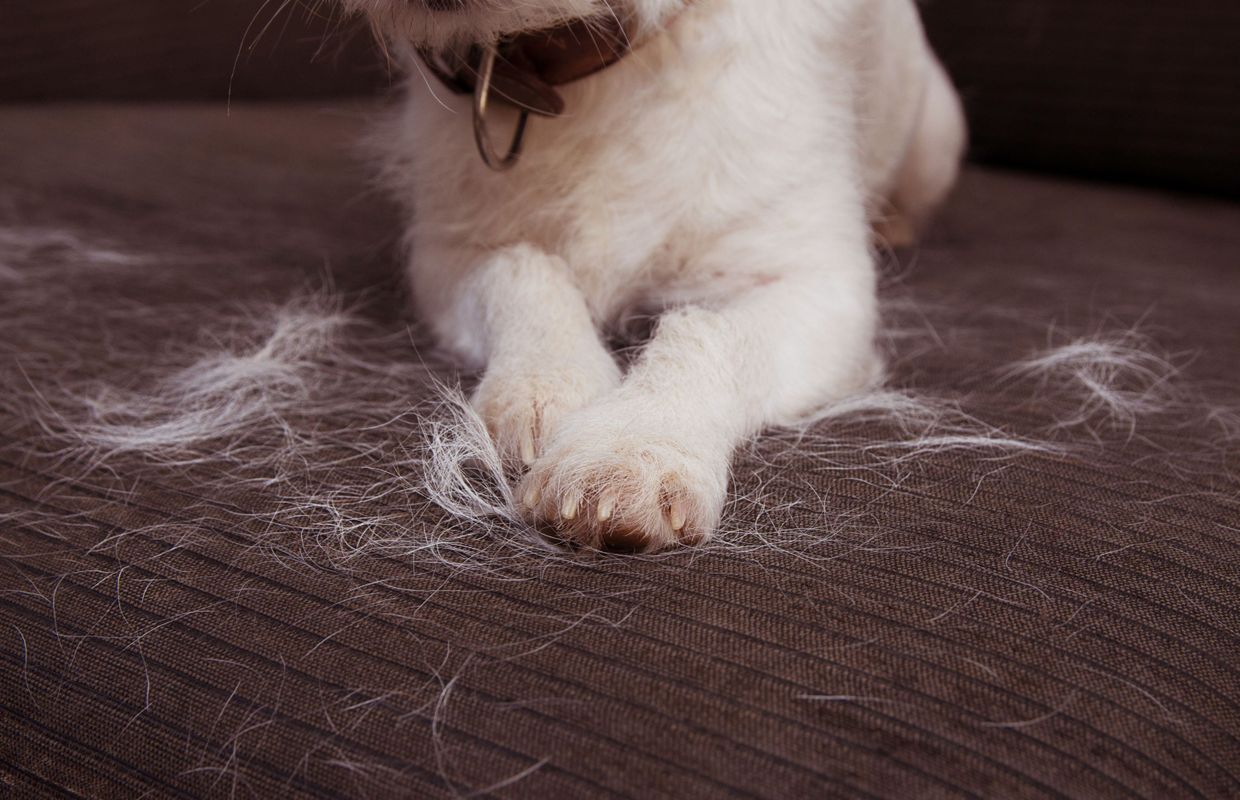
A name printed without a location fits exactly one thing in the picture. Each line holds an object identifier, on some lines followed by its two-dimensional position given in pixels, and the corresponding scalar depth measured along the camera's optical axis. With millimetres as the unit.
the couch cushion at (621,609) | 573
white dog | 670
